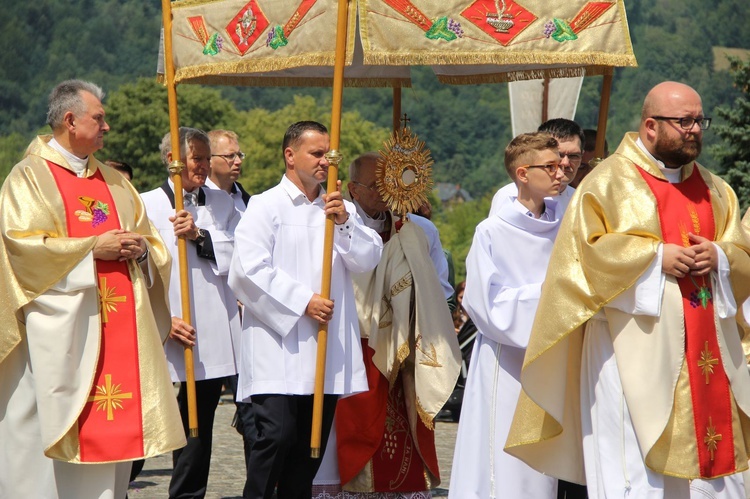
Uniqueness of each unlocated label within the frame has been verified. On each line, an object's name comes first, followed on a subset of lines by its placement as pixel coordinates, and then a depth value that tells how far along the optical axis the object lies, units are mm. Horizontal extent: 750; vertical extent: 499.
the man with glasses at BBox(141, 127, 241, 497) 10504
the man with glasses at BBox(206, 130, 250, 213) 11311
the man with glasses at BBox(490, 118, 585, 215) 9790
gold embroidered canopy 9077
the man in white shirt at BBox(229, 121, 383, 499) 9188
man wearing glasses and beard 7837
